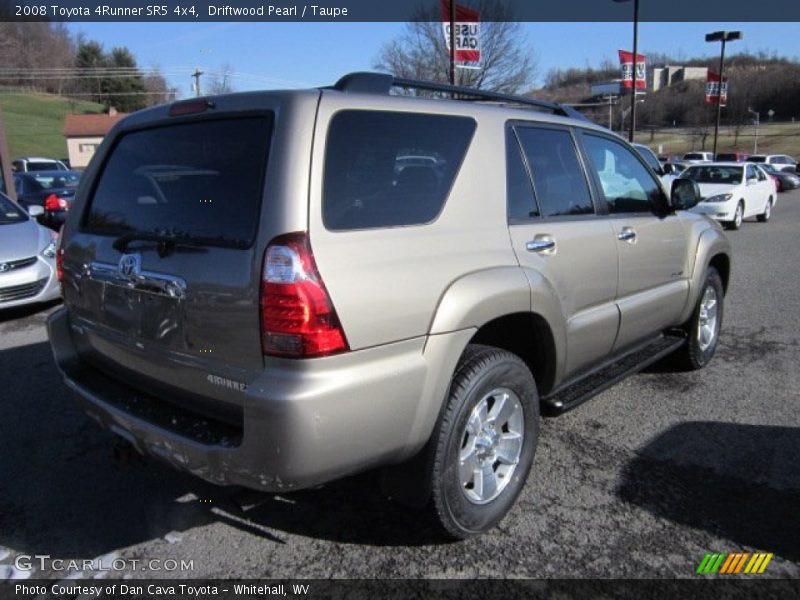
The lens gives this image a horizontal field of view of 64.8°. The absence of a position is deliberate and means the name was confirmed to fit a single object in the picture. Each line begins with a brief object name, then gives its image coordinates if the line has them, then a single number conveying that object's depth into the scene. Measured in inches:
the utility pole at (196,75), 1797.7
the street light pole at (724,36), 1302.9
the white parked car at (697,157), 1615.5
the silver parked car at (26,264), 258.2
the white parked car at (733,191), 605.6
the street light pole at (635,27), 893.8
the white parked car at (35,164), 1111.0
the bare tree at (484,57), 1021.2
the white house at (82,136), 2390.5
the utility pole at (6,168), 471.8
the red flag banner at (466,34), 537.3
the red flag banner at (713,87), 1349.7
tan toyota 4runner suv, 85.4
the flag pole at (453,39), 513.7
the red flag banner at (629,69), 944.3
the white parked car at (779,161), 1438.2
